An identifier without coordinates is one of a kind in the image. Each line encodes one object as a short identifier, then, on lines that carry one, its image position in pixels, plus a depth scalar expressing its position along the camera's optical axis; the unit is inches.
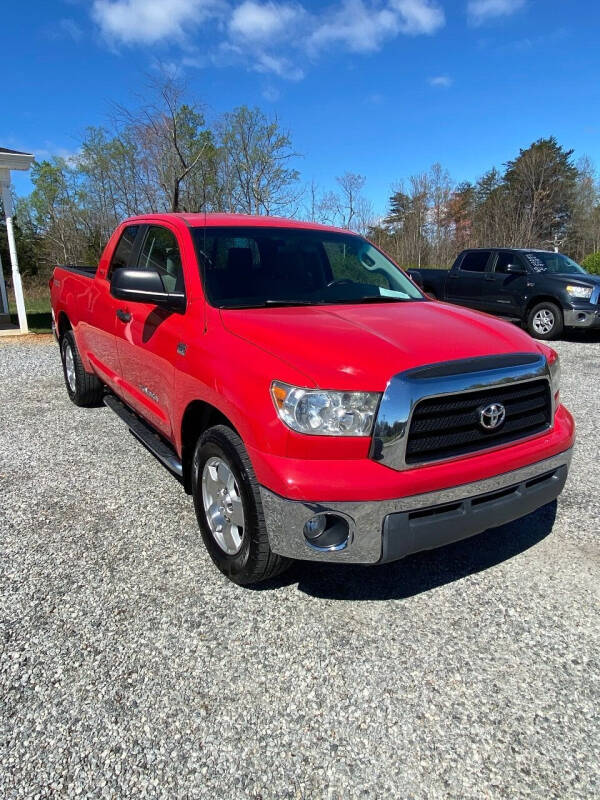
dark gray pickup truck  390.3
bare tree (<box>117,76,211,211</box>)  749.9
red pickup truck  82.4
